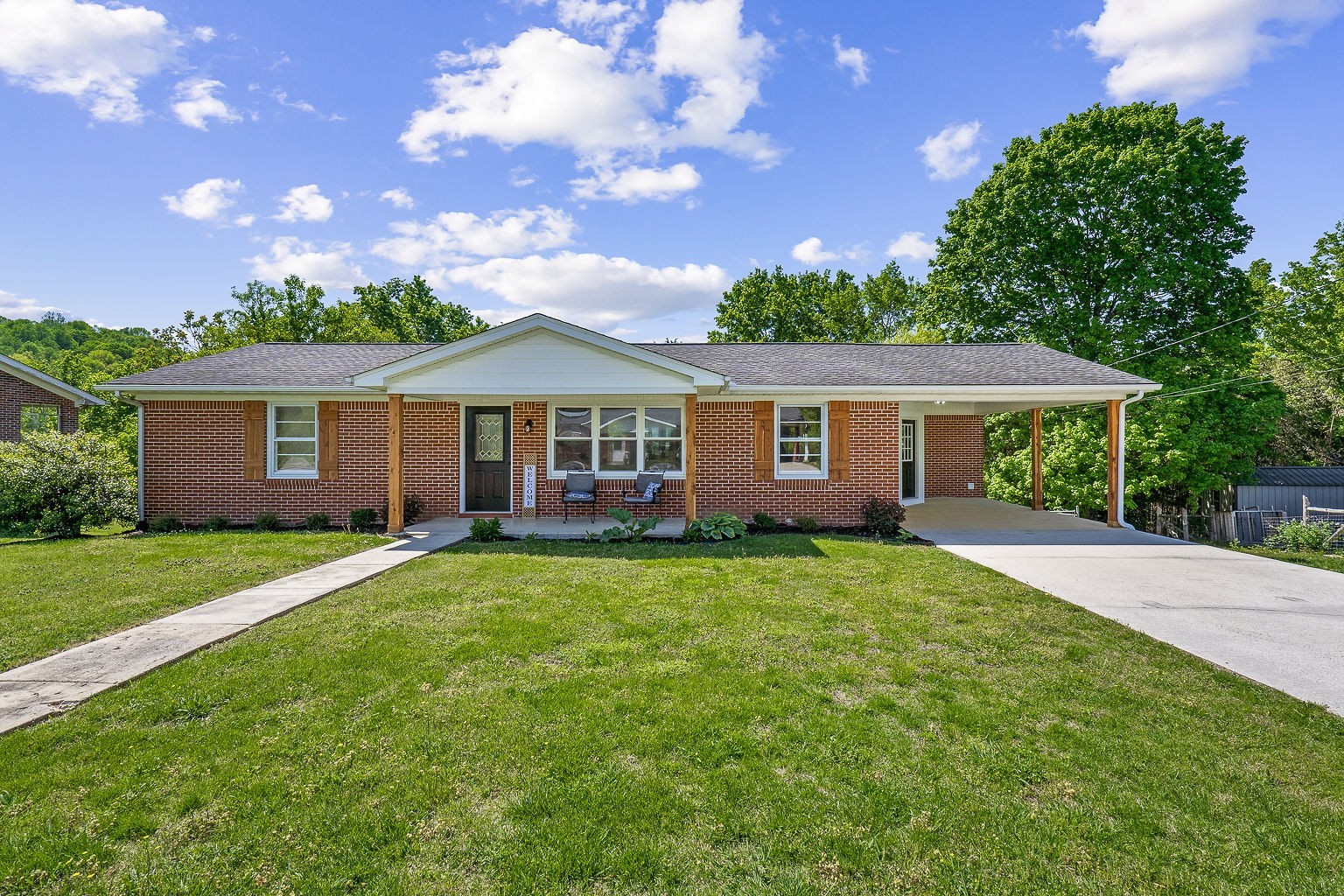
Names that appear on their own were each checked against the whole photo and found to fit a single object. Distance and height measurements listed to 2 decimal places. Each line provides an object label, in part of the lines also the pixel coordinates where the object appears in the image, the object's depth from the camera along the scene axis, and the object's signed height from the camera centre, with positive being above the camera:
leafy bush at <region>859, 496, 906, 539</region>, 10.66 -1.28
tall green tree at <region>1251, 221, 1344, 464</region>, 21.84 +3.58
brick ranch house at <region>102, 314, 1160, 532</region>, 11.35 +0.19
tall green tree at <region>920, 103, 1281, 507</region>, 17.95 +5.34
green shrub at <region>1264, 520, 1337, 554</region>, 9.91 -1.52
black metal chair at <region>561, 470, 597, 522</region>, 11.48 -0.79
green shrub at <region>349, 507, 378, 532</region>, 10.81 -1.32
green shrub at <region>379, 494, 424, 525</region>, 11.41 -1.23
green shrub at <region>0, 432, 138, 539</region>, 10.31 -0.71
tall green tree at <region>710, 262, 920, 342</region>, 35.53 +8.42
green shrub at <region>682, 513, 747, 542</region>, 9.82 -1.38
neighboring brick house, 16.26 +1.33
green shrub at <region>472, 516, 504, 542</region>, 9.66 -1.36
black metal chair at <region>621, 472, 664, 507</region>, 11.60 -0.88
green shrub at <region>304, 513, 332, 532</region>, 10.97 -1.40
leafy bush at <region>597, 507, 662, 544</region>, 9.77 -1.38
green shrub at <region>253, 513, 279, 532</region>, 10.97 -1.42
